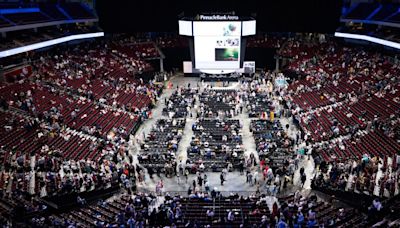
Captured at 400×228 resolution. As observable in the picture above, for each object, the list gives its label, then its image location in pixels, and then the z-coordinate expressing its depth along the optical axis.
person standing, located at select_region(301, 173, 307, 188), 23.05
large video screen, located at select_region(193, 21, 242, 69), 47.31
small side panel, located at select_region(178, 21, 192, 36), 47.64
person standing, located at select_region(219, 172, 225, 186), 23.69
